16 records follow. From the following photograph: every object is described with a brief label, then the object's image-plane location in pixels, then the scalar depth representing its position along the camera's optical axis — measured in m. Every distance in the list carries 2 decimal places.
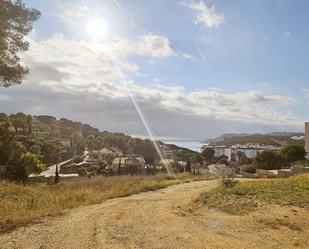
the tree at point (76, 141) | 69.27
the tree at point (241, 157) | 54.94
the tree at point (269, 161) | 35.03
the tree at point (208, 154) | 64.88
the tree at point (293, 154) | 34.79
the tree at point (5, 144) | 21.94
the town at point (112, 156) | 26.95
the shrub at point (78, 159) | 54.78
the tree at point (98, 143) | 62.23
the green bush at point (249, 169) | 29.77
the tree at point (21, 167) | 20.06
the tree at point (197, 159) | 63.40
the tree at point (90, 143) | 61.89
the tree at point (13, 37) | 8.40
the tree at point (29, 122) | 59.03
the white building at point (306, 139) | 20.38
